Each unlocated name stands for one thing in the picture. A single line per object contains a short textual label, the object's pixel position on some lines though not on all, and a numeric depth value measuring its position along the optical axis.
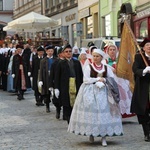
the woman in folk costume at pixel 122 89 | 10.88
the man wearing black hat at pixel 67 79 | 10.35
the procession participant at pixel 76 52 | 16.26
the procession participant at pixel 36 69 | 14.95
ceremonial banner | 10.02
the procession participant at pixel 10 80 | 19.72
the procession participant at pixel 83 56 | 13.37
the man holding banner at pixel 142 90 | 8.50
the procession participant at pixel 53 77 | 11.19
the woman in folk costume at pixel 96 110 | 8.30
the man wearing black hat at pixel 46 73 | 13.56
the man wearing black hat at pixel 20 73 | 17.52
